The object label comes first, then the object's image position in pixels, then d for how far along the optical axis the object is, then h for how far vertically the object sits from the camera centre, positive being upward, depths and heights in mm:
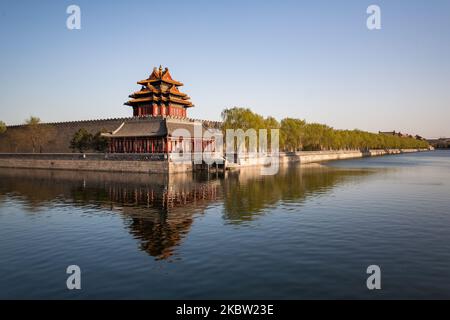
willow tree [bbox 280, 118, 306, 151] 104375 +5558
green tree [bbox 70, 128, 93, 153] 67500 +2393
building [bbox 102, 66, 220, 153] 61669 +5047
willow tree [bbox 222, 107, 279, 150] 73688 +6229
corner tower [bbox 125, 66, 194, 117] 73000 +11213
